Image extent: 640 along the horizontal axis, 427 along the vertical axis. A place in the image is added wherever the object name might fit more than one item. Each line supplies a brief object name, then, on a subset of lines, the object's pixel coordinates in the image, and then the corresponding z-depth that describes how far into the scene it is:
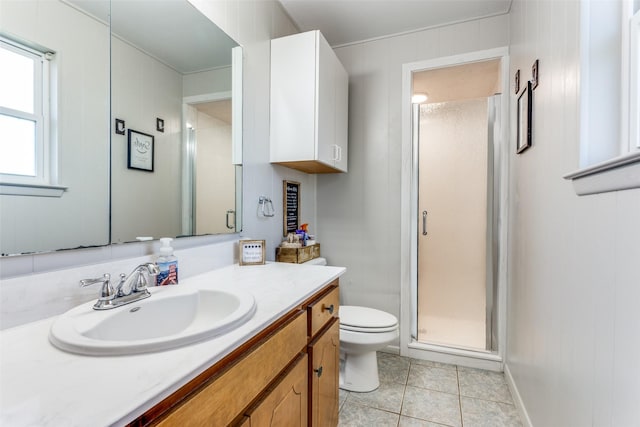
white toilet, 1.80
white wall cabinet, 1.83
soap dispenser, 1.09
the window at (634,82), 0.84
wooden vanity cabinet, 0.60
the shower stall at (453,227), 2.19
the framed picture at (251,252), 1.52
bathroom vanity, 0.47
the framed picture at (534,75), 1.43
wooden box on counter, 1.95
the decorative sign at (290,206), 2.10
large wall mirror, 0.83
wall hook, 1.82
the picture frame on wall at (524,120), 1.55
